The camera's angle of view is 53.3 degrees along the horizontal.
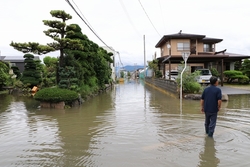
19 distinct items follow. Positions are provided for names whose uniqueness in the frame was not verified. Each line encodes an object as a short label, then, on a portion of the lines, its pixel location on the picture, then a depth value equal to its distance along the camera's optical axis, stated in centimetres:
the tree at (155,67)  3532
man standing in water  601
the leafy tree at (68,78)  1280
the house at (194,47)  2805
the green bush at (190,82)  1558
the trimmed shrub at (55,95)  1127
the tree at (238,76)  2525
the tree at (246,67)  2641
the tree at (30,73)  2211
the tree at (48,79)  1685
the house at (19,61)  4150
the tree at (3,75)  2078
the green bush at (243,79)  2517
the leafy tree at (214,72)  2606
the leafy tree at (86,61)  1371
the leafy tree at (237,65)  3136
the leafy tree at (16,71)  2914
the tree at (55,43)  1173
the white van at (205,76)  2236
